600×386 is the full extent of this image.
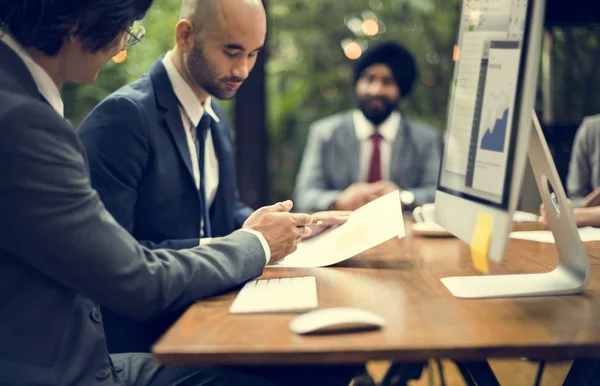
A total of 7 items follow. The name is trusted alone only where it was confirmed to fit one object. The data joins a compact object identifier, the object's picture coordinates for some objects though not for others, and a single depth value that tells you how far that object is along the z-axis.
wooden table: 0.94
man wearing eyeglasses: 1.00
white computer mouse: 0.99
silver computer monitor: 1.12
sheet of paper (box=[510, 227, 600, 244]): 1.78
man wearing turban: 3.43
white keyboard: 1.14
